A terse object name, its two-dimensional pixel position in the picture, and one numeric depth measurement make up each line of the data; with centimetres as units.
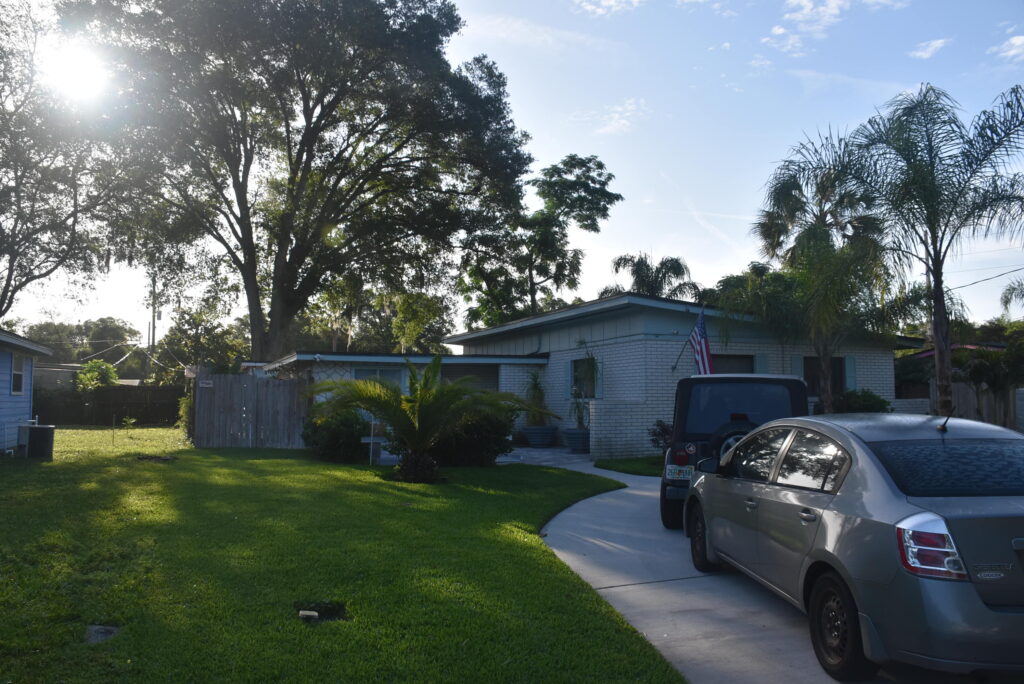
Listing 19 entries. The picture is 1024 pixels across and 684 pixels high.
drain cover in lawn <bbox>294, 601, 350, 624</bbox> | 499
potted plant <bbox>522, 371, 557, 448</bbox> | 2091
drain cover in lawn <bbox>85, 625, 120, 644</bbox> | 453
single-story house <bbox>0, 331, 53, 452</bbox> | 1770
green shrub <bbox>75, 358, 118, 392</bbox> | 3519
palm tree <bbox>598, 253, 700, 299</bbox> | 3525
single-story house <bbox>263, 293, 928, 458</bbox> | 1689
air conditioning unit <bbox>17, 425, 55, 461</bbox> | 1584
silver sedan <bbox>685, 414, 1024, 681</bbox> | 357
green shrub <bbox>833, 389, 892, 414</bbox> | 1672
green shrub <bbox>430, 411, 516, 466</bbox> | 1465
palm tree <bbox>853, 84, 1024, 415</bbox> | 1108
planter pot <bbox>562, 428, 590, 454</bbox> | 1873
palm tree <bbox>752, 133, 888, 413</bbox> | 1188
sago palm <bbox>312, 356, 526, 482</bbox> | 1192
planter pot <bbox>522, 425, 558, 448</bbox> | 2091
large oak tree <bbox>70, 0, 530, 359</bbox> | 2288
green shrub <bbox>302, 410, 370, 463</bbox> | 1528
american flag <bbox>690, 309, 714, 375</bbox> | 1526
